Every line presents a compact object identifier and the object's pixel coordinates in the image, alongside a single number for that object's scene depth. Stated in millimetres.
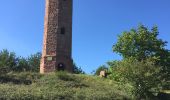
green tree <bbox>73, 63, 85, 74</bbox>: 29024
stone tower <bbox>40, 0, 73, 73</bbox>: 17570
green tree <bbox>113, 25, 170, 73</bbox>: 15945
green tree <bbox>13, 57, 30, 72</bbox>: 26112
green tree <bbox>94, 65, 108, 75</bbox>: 29619
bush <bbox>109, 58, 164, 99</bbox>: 13656
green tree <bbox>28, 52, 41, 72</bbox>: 27174
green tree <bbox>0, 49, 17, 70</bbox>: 24592
